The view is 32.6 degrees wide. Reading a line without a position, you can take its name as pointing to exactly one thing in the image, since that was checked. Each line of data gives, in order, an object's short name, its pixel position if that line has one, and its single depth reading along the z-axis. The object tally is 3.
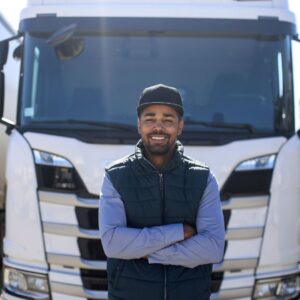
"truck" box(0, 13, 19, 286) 5.35
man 2.44
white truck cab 3.74
